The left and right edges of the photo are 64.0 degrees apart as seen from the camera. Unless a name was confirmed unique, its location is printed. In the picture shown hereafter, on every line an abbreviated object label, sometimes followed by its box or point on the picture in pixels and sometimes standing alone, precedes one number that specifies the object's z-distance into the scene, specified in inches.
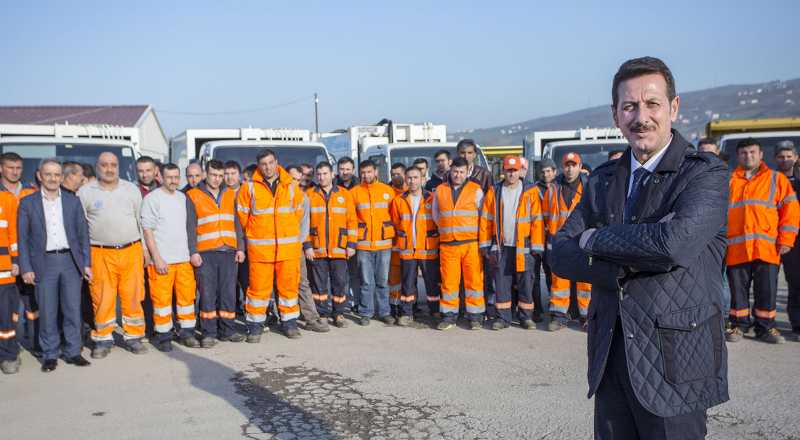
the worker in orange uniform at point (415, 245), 293.7
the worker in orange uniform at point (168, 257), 253.9
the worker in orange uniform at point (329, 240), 296.5
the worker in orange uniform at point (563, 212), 275.9
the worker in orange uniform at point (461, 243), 280.8
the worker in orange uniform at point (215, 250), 264.1
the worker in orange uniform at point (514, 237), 281.1
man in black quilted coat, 81.0
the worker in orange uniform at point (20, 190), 247.4
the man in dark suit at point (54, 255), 229.3
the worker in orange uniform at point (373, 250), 300.2
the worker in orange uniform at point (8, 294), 228.8
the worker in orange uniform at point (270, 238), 265.4
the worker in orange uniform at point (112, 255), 244.2
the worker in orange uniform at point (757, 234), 243.1
